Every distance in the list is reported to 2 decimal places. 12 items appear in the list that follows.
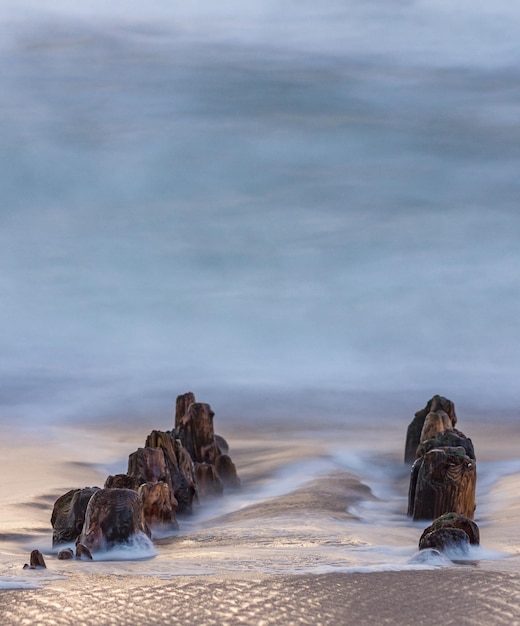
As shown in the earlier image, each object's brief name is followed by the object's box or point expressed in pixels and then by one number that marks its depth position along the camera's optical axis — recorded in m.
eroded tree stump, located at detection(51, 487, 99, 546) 15.61
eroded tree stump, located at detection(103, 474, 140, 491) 16.87
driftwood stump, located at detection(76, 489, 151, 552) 13.64
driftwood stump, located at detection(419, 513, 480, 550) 14.04
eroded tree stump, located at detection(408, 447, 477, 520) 18.34
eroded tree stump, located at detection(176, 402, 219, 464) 24.87
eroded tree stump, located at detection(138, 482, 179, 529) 17.36
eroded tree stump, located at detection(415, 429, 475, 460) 21.80
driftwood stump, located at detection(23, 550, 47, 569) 12.07
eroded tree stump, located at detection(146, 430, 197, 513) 20.75
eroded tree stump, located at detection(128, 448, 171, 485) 19.23
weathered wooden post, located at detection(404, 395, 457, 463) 27.58
